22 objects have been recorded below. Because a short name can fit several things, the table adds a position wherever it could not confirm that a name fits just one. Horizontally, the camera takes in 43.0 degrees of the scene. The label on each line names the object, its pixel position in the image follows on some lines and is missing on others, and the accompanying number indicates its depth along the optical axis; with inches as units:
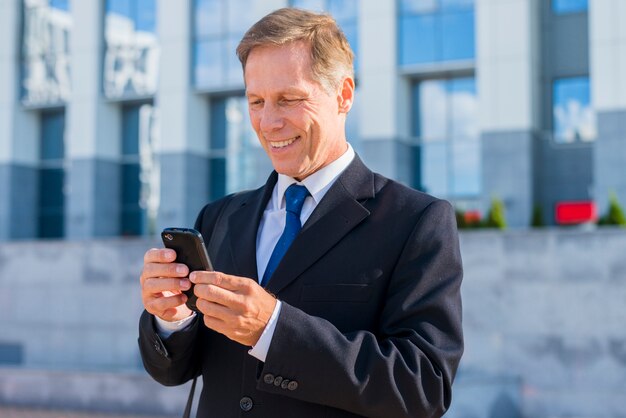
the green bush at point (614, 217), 607.5
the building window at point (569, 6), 884.0
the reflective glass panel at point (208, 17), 1008.9
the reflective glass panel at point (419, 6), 898.1
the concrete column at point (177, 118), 1006.4
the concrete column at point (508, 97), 840.9
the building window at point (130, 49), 1042.7
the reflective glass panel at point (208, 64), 1002.8
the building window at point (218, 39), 997.2
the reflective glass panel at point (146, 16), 1048.2
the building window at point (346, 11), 935.7
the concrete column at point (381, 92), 898.1
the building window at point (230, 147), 1032.2
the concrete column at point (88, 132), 1055.6
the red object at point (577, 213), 678.5
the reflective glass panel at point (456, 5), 884.0
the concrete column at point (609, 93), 778.8
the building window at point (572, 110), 886.4
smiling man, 76.0
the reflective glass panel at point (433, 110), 928.9
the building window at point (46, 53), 1089.4
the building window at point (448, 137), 914.7
